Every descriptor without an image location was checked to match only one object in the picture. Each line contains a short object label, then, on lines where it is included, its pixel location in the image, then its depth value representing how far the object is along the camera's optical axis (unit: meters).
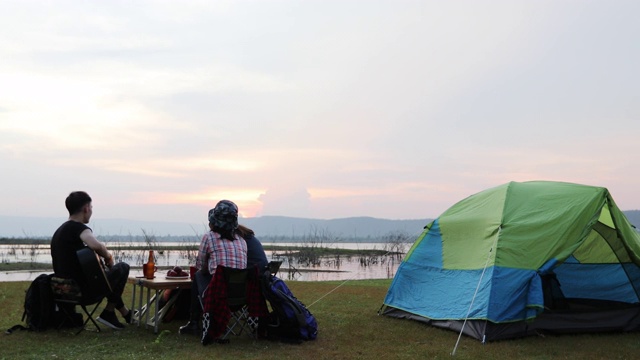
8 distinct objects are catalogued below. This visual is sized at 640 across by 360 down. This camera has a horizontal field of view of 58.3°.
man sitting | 5.92
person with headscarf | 5.75
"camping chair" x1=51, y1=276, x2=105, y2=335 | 5.87
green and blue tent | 6.18
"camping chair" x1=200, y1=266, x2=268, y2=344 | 5.62
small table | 5.94
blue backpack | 5.94
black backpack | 6.06
